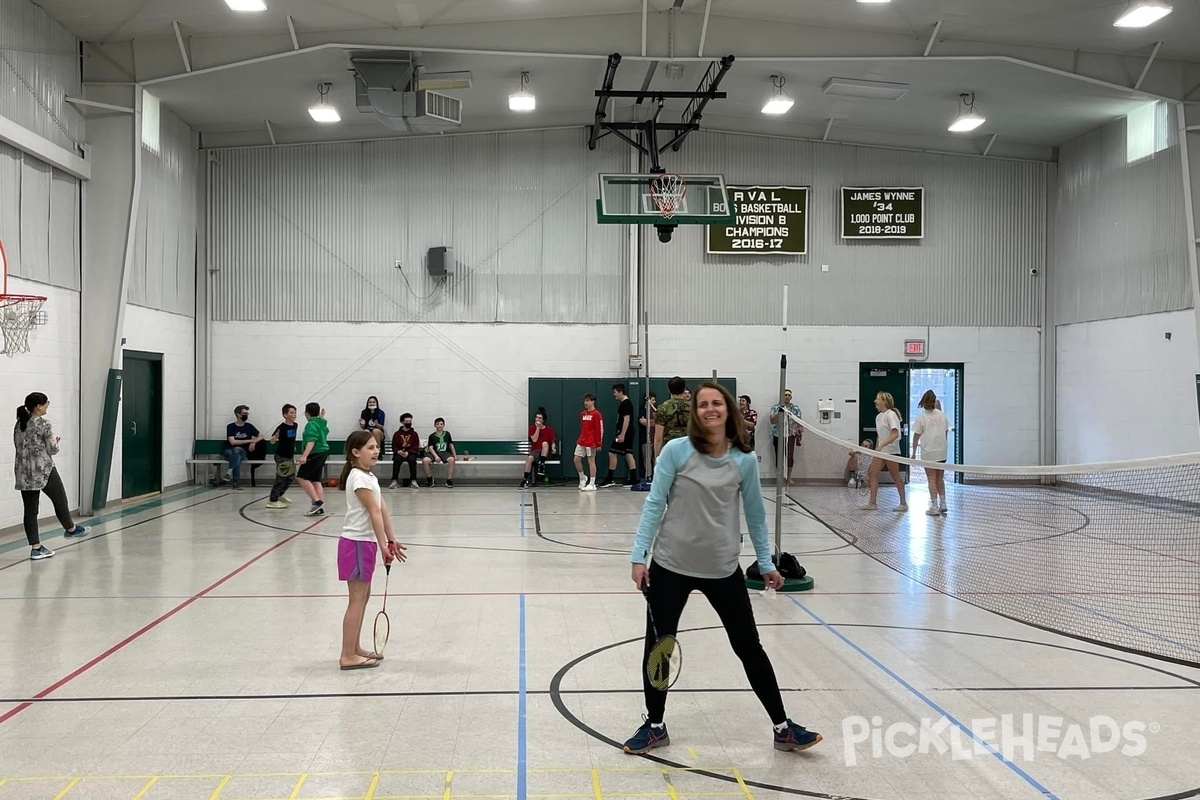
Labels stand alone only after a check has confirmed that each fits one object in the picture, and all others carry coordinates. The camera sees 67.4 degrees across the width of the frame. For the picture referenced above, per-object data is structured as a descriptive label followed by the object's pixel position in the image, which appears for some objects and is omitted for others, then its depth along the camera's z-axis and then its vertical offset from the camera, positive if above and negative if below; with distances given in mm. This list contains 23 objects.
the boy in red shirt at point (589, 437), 18188 -391
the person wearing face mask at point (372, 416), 19000 +36
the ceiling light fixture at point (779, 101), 16578 +5845
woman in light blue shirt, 4539 -580
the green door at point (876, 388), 20375 +681
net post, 8442 -348
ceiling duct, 15695 +5765
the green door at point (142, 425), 16062 -142
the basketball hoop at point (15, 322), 10648 +1147
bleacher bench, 19047 -839
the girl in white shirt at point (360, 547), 6133 -891
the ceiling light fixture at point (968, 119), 17000 +5671
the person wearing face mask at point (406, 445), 18844 -571
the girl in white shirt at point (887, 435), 14273 -274
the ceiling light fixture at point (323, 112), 16312 +5566
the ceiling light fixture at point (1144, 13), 12672 +5805
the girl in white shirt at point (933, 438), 13703 -312
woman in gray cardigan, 10352 -458
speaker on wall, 19547 +3389
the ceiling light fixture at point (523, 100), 16453 +5833
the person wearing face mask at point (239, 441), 18750 -489
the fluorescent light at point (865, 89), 16641 +6165
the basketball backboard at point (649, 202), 15008 +3678
